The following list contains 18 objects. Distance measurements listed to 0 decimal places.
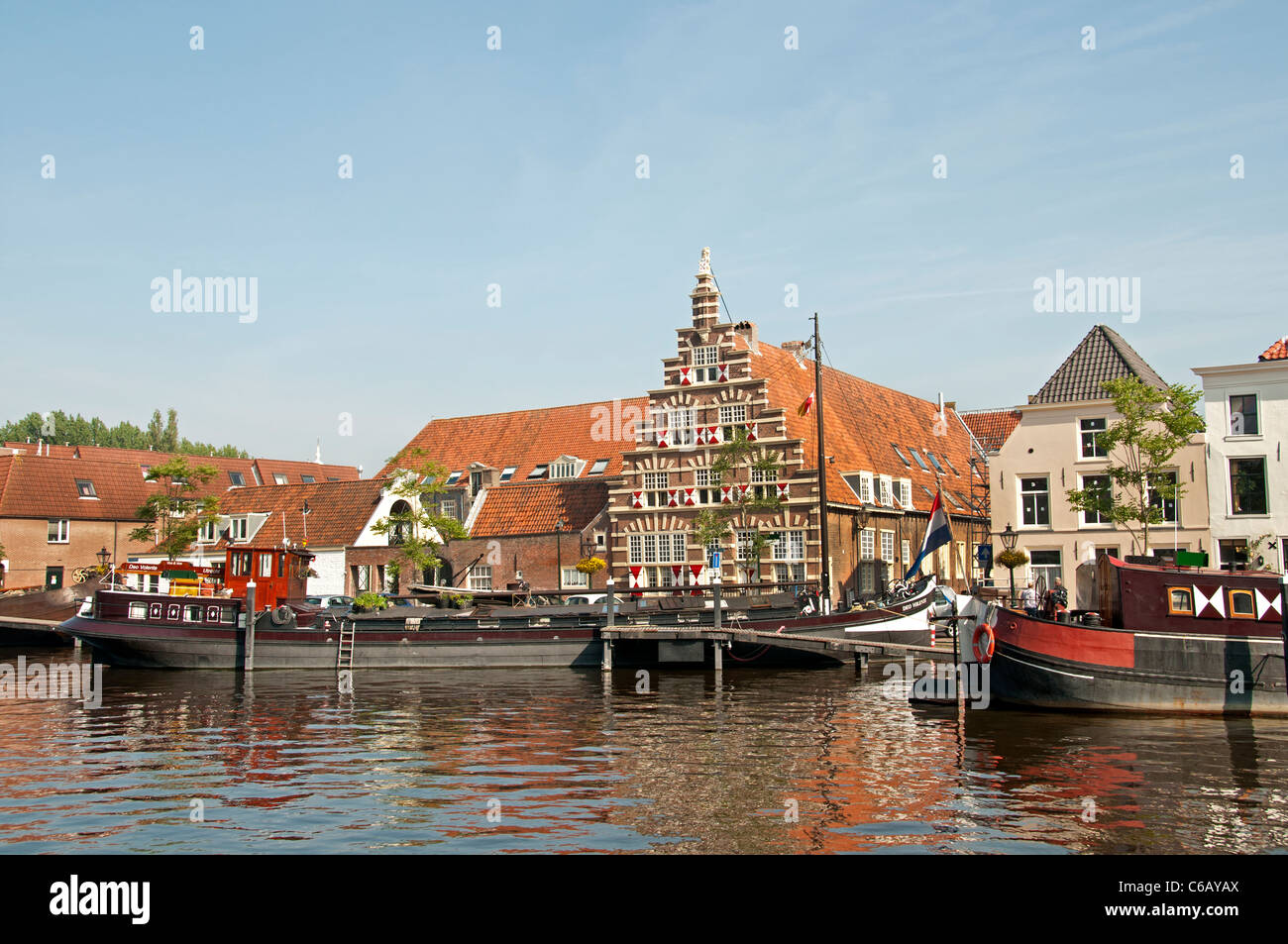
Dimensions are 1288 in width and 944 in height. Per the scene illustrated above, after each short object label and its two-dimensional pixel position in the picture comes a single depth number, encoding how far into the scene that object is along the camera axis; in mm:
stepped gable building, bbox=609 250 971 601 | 44281
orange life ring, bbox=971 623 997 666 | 23000
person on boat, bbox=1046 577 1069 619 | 23114
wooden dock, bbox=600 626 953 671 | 31953
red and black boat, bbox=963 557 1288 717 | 21172
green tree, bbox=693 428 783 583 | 44156
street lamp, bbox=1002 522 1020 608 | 38625
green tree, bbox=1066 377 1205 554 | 32375
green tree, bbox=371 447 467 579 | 48219
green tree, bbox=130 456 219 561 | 54594
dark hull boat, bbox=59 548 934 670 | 34906
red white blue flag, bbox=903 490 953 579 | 30255
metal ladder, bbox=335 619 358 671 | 35625
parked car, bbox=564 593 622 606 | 39312
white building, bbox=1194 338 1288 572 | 33594
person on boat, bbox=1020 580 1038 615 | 29031
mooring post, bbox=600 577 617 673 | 33438
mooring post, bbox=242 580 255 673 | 35375
